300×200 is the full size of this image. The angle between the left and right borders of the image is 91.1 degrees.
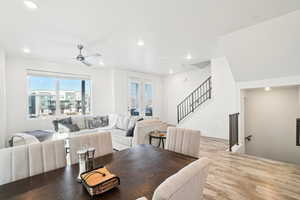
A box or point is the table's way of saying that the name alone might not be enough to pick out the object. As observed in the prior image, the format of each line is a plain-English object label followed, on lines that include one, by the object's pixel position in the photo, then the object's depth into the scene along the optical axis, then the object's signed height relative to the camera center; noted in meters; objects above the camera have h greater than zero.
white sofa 3.50 -0.82
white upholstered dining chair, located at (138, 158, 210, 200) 0.64 -0.41
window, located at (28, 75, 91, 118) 4.88 +0.18
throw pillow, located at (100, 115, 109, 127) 5.31 -0.74
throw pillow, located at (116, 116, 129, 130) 4.57 -0.70
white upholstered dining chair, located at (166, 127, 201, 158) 1.89 -0.54
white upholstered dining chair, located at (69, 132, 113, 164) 1.67 -0.51
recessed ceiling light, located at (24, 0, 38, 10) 2.11 +1.42
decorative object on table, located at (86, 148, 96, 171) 1.29 -0.53
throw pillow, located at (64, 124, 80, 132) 4.45 -0.81
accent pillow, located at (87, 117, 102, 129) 5.02 -0.75
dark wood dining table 1.00 -0.64
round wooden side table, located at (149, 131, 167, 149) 3.32 -0.81
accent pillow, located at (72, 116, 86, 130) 4.78 -0.67
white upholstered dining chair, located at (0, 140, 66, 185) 1.23 -0.54
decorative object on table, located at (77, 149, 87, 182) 1.23 -0.51
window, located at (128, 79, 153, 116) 7.18 +0.12
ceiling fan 3.51 +1.06
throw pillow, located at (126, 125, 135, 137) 3.82 -0.82
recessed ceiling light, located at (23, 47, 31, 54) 3.91 +1.39
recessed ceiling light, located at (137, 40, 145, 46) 3.57 +1.44
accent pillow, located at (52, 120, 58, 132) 4.55 -0.71
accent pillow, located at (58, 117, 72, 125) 4.54 -0.62
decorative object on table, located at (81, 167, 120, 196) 1.01 -0.58
